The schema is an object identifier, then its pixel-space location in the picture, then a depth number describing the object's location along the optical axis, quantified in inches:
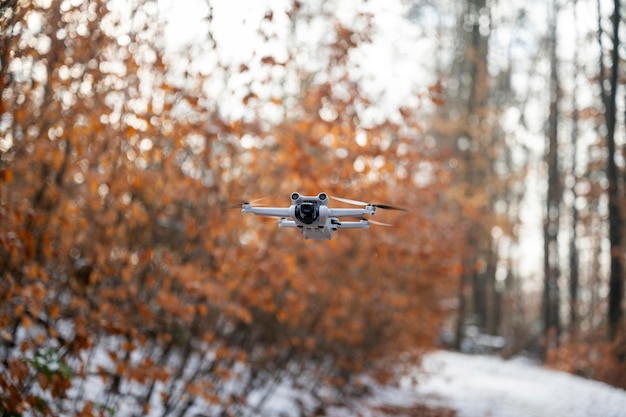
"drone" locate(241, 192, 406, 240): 102.0
